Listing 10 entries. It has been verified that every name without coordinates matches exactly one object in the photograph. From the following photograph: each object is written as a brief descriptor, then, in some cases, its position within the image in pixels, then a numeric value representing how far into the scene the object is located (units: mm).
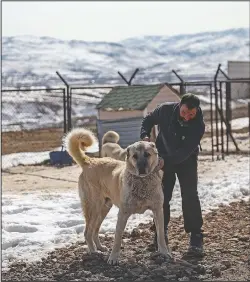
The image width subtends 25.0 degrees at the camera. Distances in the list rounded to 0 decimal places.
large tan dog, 5496
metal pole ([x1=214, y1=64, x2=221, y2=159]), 14169
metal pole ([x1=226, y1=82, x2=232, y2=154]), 15857
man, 5875
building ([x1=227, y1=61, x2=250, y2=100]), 25484
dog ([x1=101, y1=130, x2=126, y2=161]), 10773
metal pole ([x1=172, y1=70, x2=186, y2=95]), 15617
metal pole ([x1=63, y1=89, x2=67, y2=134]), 15078
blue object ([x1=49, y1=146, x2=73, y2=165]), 14203
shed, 14562
